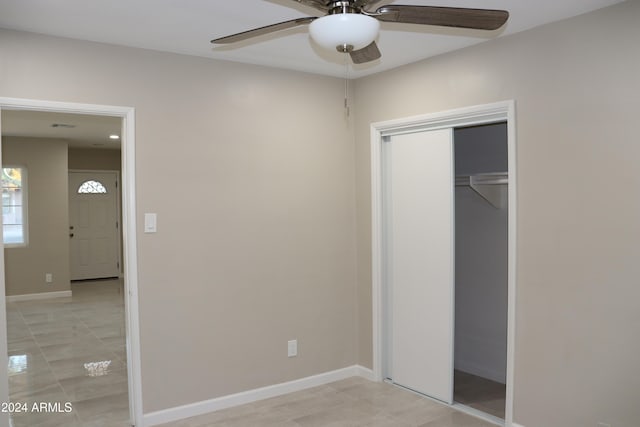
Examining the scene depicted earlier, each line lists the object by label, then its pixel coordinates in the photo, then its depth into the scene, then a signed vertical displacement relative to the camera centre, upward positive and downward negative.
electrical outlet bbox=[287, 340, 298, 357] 4.05 -1.10
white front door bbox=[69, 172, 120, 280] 9.54 -0.27
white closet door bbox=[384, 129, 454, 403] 3.74 -0.39
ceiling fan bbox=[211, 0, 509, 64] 1.71 +0.69
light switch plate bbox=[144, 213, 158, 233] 3.41 -0.08
